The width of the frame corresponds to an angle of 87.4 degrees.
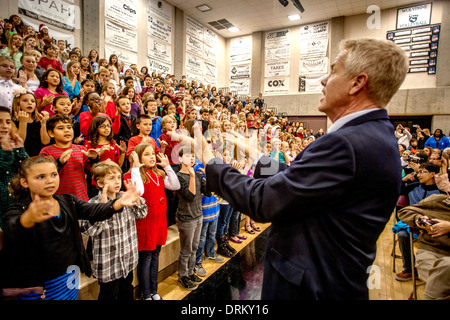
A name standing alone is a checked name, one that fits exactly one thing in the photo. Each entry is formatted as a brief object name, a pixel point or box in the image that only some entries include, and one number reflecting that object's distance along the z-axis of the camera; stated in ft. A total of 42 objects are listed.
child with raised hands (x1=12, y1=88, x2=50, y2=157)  8.30
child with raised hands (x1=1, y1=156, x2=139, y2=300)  4.39
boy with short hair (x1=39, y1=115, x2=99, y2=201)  7.22
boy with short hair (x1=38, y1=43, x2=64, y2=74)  15.00
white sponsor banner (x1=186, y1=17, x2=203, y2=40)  39.86
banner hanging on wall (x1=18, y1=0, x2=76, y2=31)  20.48
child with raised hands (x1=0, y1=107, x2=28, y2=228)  6.06
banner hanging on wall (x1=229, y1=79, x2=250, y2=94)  48.44
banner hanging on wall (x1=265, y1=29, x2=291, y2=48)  44.29
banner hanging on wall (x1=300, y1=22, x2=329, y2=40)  40.93
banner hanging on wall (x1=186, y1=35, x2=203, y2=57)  39.91
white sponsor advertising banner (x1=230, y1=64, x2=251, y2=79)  48.39
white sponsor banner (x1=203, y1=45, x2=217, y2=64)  44.14
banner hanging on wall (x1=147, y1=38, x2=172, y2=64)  33.35
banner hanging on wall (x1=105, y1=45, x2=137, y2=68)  27.62
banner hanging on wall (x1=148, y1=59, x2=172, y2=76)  33.45
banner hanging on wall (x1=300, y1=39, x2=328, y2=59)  40.68
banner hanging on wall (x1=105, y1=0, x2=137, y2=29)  27.53
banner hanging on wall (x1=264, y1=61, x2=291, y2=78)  44.47
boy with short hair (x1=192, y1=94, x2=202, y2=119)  22.21
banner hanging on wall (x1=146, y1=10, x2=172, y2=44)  33.04
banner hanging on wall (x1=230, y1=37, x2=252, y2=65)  48.26
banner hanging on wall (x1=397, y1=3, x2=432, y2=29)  33.63
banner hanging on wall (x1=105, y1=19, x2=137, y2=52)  27.55
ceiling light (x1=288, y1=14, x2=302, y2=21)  40.21
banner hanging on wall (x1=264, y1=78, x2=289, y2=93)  45.01
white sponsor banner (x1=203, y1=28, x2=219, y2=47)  44.37
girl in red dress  7.59
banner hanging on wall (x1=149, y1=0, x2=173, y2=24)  33.21
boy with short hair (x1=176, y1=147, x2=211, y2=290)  8.75
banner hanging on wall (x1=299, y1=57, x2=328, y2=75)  40.42
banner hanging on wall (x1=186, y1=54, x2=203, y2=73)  40.01
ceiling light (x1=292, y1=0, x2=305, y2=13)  33.10
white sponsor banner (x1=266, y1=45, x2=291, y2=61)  44.37
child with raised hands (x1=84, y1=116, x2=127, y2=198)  9.07
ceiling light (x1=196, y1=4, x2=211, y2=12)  37.68
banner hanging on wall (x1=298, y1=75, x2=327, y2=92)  41.68
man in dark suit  2.45
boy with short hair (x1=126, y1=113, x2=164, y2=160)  9.61
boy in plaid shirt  6.18
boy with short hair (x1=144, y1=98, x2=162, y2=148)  13.10
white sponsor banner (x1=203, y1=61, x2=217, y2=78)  44.11
